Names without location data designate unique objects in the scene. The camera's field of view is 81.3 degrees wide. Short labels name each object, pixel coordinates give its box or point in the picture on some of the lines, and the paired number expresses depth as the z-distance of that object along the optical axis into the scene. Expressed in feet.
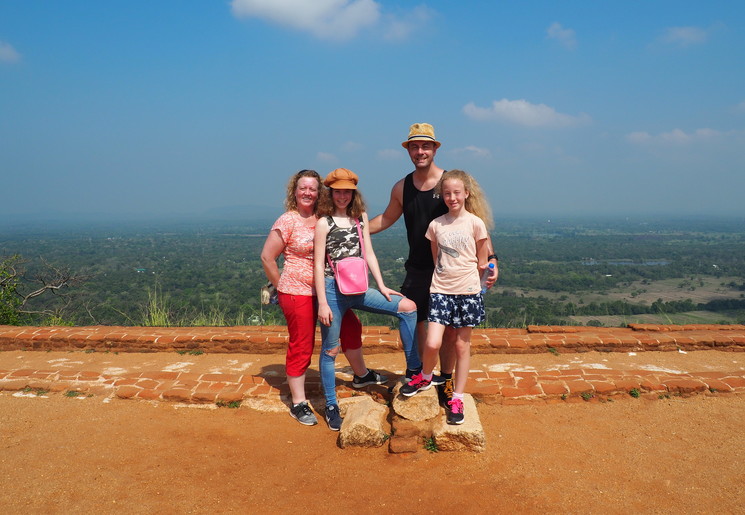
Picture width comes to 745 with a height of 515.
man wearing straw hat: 9.80
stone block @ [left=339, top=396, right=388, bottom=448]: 9.59
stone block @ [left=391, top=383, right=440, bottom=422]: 9.75
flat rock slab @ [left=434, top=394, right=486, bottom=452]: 9.32
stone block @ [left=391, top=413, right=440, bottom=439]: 9.53
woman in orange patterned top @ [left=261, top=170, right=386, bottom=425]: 9.96
